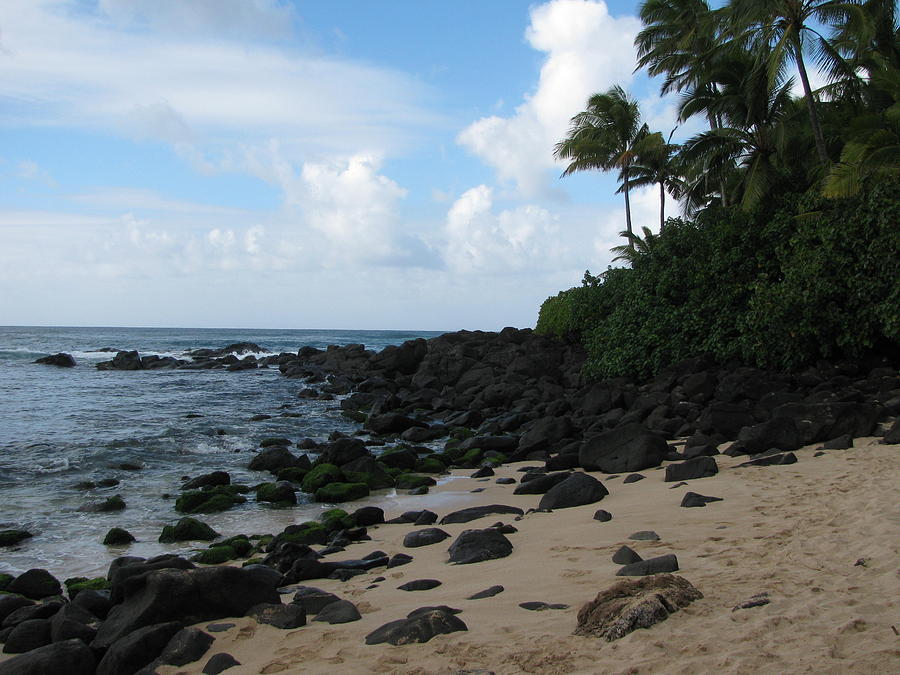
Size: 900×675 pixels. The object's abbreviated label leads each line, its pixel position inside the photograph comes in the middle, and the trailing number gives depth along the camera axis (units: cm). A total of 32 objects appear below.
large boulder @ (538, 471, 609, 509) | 741
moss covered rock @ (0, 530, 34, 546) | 755
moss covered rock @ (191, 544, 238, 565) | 672
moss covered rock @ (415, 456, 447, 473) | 1138
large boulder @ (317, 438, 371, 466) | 1108
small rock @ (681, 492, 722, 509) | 637
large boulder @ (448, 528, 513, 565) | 571
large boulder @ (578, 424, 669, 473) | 915
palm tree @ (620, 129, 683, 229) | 2845
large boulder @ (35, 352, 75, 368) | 3931
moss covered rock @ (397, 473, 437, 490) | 1015
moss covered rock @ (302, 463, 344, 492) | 989
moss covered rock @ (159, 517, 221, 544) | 755
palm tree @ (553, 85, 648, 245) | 2992
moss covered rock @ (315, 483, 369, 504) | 940
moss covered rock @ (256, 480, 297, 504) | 934
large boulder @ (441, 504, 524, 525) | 750
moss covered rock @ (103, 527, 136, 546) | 743
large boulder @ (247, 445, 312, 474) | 1145
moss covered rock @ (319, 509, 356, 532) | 771
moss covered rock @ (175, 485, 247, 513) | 884
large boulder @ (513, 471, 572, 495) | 859
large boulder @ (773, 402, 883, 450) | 867
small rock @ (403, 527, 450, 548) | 666
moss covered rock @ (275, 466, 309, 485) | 1070
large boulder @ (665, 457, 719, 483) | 785
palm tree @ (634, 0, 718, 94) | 2634
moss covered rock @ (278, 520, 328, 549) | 723
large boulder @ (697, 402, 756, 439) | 1037
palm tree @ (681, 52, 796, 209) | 1981
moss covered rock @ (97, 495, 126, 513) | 889
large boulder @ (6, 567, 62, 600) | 592
